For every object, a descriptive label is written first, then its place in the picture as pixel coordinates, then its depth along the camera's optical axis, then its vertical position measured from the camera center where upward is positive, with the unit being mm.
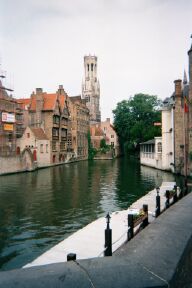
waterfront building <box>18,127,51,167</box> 61125 +999
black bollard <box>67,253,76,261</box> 6095 -2261
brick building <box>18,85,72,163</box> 69750 +8000
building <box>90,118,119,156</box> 105438 +5511
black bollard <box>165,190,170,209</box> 15439 -2738
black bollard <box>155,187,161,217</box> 14071 -2850
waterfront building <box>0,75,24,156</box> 53938 +5242
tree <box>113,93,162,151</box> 75438 +9151
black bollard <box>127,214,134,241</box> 10921 -3013
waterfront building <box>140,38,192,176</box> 38906 +2430
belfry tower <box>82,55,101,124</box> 145900 +32505
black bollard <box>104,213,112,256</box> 9299 -3053
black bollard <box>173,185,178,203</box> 17317 -2936
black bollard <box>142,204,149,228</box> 12954 -2923
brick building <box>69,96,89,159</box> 89312 +7803
